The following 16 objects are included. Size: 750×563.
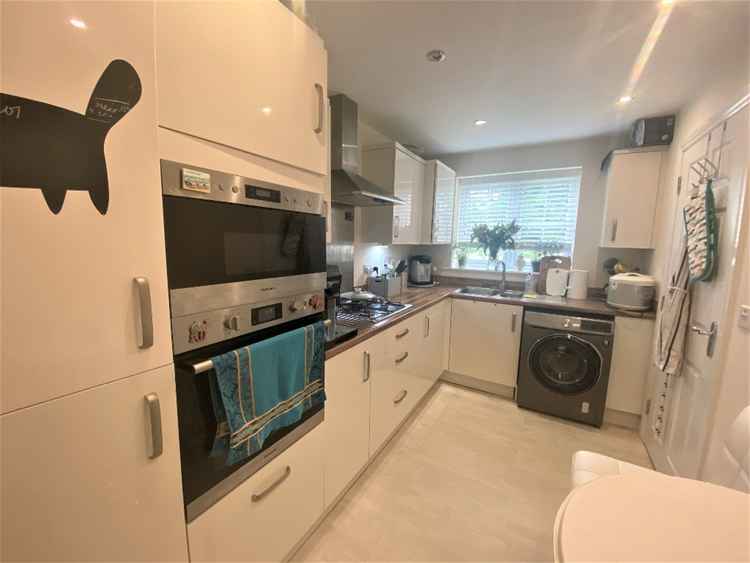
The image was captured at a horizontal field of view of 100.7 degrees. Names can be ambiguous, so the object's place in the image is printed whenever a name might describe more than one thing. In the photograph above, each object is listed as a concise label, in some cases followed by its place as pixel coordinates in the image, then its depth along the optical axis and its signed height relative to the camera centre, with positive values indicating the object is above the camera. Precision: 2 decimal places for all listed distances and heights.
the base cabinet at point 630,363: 2.26 -0.84
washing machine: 2.34 -0.91
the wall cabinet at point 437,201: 3.11 +0.45
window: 3.07 +0.37
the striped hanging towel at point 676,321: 1.68 -0.39
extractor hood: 1.96 +0.57
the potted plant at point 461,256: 3.61 -0.12
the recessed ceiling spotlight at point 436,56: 1.58 +0.98
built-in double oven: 0.80 -0.13
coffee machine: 3.44 -0.28
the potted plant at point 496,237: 3.25 +0.10
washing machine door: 2.37 -0.91
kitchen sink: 2.93 -0.46
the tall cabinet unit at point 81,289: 0.54 -0.10
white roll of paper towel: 2.74 -0.31
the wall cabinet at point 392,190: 2.59 +0.47
